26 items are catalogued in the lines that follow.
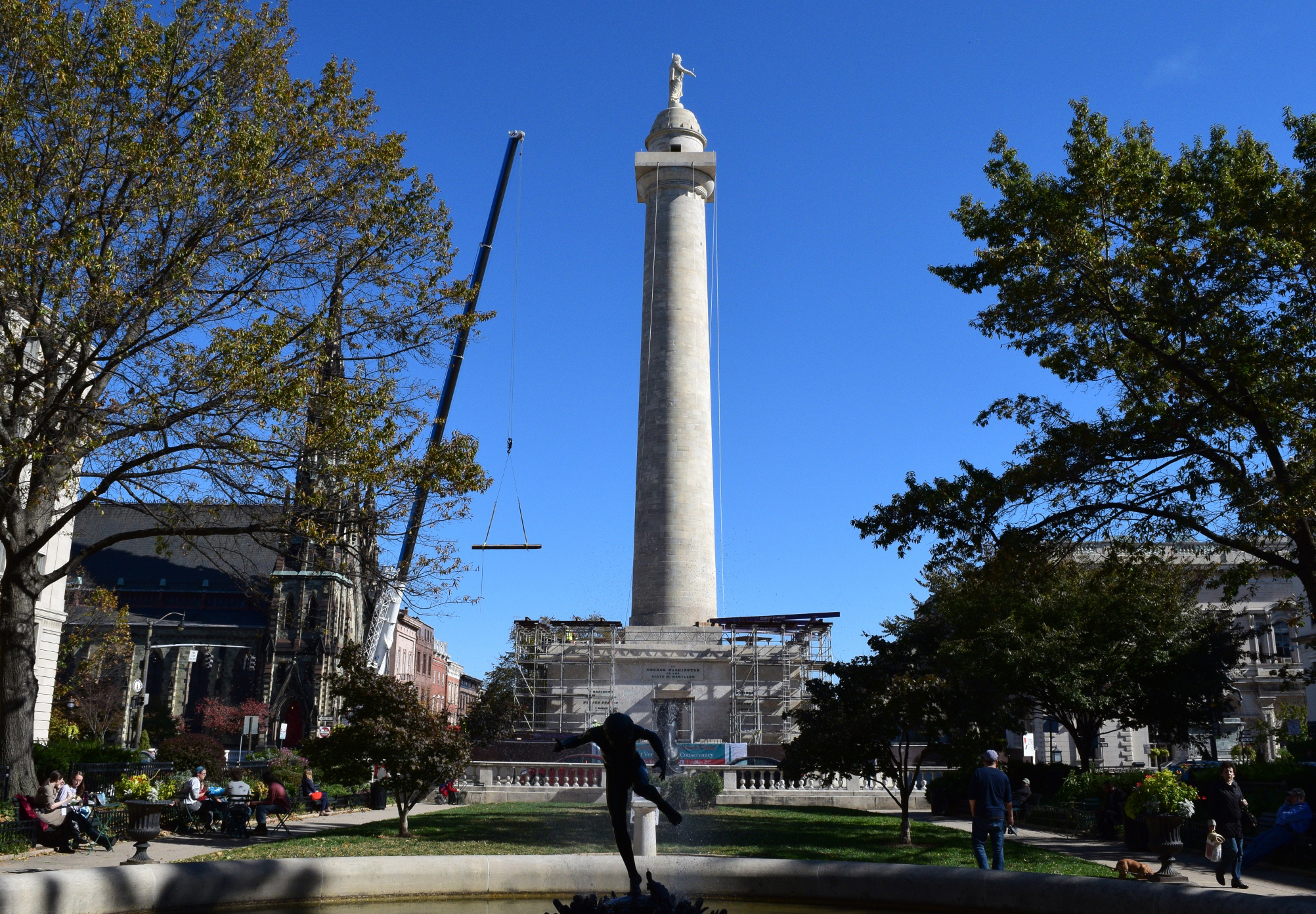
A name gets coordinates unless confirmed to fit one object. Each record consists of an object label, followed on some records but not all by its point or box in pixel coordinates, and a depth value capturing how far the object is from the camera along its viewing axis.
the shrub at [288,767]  30.20
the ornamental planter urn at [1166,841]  13.77
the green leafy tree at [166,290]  17.94
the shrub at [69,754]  23.94
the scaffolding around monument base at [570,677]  49.59
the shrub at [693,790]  26.30
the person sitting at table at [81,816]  16.83
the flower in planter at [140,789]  19.30
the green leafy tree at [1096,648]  30.88
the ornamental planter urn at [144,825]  13.10
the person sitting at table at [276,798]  22.22
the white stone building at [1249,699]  53.03
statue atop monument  58.22
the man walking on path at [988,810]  13.56
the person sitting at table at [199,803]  20.84
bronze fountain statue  9.17
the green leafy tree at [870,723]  19.42
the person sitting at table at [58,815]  16.70
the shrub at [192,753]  30.38
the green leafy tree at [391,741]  20.22
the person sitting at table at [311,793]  26.88
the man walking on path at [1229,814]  14.41
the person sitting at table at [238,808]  20.56
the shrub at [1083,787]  24.55
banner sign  39.75
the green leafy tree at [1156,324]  17.94
